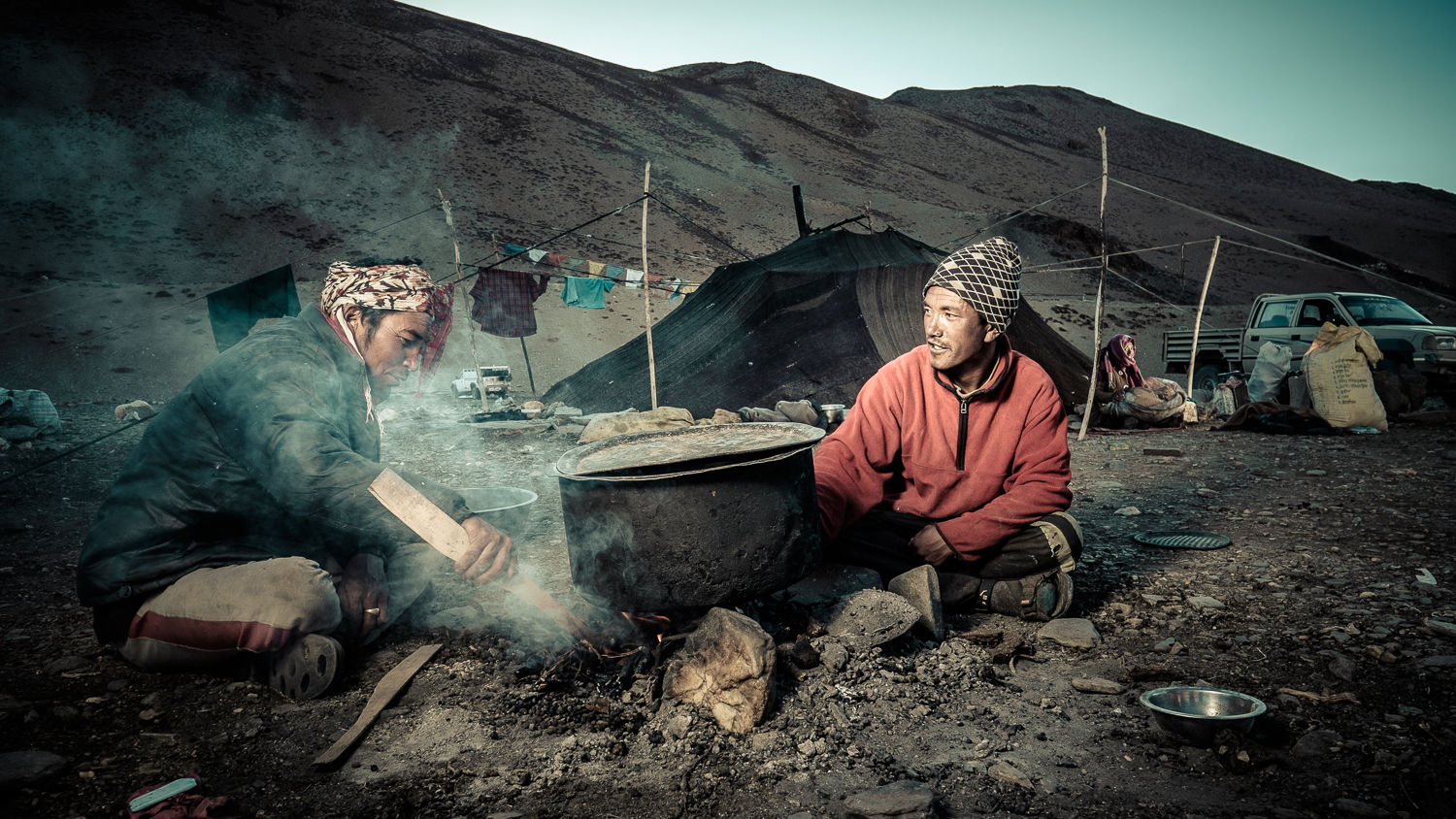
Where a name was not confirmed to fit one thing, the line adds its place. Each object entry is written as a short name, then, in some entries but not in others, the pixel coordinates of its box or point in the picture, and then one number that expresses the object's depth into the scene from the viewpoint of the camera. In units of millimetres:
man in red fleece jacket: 2775
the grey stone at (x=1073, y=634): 2631
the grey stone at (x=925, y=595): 2654
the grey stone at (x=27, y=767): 1859
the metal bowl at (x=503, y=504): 3385
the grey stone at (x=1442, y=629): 2508
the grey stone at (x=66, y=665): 2484
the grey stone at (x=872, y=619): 2480
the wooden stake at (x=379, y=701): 1971
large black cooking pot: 2205
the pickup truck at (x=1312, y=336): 8922
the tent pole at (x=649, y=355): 7629
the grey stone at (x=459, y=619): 2820
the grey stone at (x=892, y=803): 1685
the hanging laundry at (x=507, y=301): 11523
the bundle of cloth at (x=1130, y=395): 8383
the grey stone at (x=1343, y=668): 2264
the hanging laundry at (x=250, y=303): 6480
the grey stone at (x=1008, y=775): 1833
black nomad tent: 8102
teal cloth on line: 12102
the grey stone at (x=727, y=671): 2082
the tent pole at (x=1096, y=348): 7707
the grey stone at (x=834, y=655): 2361
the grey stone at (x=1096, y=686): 2303
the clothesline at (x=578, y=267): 10488
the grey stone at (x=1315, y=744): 1888
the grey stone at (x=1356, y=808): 1641
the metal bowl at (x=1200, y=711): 1911
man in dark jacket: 2145
